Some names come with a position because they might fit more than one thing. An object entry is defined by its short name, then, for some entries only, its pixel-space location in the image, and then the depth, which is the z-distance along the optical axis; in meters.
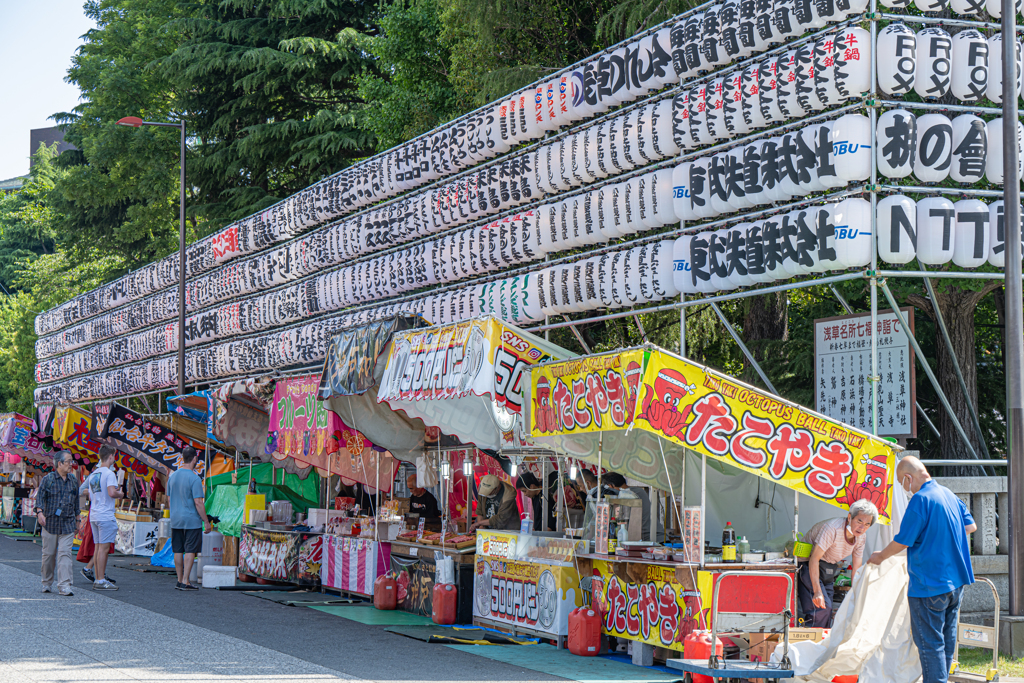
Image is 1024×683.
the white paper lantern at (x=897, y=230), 12.05
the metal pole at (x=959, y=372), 13.40
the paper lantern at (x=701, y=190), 14.07
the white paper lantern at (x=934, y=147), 12.27
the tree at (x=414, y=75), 28.30
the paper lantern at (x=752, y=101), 13.34
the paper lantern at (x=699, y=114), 14.16
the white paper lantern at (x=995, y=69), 12.60
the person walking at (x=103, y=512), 17.52
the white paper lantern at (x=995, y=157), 12.55
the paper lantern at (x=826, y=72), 12.37
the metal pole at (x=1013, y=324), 11.05
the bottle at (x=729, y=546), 10.49
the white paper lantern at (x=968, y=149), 12.40
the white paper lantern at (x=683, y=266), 14.29
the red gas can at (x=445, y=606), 14.05
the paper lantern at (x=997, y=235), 12.30
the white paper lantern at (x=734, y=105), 13.59
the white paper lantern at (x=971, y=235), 12.27
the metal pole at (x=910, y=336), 12.15
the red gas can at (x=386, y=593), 15.48
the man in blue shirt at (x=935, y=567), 8.67
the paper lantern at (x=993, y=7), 13.07
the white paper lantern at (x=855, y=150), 12.12
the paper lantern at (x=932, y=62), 12.35
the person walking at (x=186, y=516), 18.14
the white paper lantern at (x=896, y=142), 12.15
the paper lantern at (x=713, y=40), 14.19
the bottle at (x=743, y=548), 10.69
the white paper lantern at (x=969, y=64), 12.52
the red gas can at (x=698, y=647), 9.60
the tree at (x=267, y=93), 35.84
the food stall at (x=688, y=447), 10.09
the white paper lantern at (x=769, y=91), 13.10
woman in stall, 10.25
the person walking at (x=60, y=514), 16.33
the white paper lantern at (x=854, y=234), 12.02
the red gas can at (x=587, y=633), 11.76
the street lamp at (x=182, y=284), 27.83
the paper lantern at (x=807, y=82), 12.61
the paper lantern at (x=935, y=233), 12.20
